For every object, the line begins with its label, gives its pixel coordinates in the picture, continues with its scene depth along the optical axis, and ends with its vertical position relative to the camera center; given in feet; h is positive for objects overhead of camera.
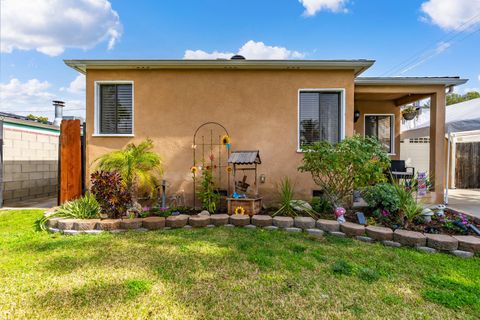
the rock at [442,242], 12.89 -4.08
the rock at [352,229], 14.90 -4.00
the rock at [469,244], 12.67 -4.09
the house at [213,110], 21.30 +4.17
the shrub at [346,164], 17.10 -0.20
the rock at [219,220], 17.00 -3.99
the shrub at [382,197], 16.15 -2.32
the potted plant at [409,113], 31.14 +5.96
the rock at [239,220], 16.78 -3.97
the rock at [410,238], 13.43 -4.07
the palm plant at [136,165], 18.75 -0.44
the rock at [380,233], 14.16 -4.01
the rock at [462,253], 12.57 -4.52
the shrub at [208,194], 18.97 -2.62
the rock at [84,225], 15.71 -4.05
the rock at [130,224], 16.02 -4.05
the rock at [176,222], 16.58 -4.04
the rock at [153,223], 16.21 -4.06
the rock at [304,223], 16.06 -3.90
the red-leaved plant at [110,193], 16.58 -2.21
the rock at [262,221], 16.58 -3.95
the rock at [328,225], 15.64 -3.95
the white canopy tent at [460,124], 22.17 +3.62
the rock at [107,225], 15.81 -4.08
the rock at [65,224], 15.78 -4.05
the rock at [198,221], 16.81 -4.04
